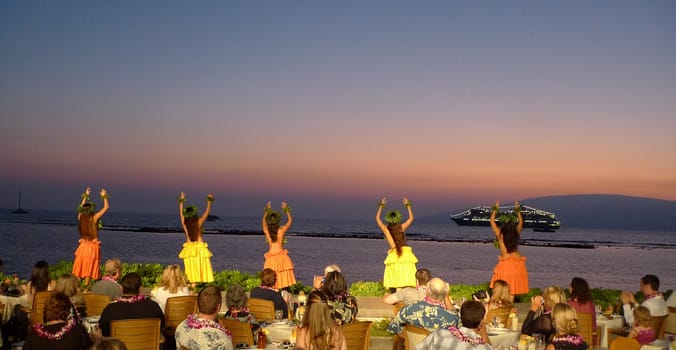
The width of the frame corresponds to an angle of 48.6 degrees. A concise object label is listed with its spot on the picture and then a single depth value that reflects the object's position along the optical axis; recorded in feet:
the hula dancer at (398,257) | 44.52
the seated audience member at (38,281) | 29.32
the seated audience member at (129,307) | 24.37
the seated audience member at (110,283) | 30.55
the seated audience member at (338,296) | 24.43
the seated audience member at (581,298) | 28.96
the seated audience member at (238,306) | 24.14
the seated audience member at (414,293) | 29.58
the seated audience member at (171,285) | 29.55
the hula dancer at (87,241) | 45.83
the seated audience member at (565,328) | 20.62
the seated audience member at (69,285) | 27.17
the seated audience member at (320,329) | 18.61
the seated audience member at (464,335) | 18.90
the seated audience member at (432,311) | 23.86
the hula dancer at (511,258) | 43.24
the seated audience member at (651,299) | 31.45
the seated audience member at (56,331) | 19.26
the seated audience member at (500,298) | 28.71
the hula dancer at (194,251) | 46.03
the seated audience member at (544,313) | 24.41
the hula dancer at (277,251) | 44.83
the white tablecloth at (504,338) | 25.71
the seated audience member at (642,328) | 26.09
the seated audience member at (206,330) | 20.18
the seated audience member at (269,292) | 29.01
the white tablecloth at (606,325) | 31.53
